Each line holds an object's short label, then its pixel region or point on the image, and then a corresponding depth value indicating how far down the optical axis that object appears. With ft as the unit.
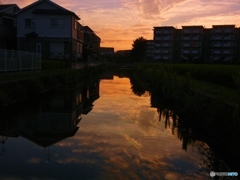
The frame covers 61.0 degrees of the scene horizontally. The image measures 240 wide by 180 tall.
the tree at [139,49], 199.52
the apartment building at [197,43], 210.33
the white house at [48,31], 82.32
